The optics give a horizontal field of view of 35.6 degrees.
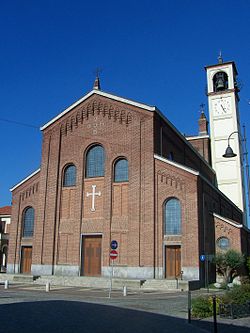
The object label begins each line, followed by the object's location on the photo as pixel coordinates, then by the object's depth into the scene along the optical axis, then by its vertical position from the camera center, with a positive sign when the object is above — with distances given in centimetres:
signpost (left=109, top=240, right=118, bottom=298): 2077 +26
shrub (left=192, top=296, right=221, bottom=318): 1273 -161
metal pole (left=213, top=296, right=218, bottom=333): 985 -135
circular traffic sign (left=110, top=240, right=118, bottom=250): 2086 +63
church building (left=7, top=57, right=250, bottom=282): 2767 +413
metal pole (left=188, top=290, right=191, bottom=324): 1181 -157
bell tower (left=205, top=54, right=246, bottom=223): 4722 +1622
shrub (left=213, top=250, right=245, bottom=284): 2853 -33
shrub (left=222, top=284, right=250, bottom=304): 1296 -124
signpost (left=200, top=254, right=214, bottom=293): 2679 -13
